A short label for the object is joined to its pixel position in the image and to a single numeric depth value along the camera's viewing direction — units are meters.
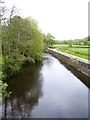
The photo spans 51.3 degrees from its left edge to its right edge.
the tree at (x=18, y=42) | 10.90
